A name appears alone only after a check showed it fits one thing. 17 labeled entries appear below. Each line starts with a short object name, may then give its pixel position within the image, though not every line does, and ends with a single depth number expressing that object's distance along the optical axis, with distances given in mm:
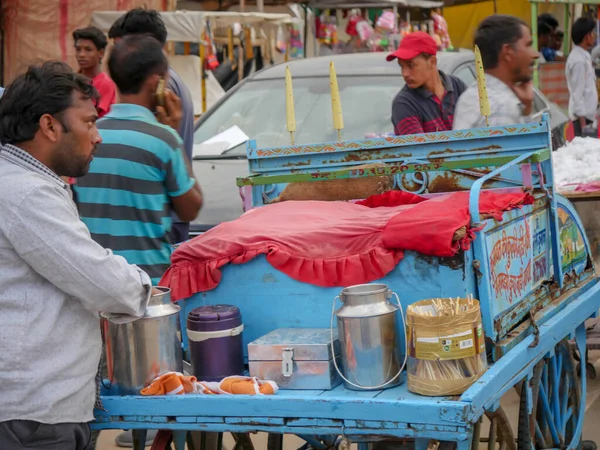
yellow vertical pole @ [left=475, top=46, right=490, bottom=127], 3820
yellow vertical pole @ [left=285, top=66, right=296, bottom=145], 4023
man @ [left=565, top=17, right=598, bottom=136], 11031
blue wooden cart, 2615
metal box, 2797
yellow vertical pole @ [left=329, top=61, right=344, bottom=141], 4020
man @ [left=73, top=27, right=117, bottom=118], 6332
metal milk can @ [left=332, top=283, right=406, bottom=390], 2736
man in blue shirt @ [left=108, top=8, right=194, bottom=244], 4773
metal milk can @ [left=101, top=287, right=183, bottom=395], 2865
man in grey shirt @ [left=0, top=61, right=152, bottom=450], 2514
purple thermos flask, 2939
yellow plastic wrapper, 2609
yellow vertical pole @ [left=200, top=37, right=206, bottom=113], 11609
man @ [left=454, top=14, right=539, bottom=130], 4656
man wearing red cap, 5266
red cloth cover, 2916
